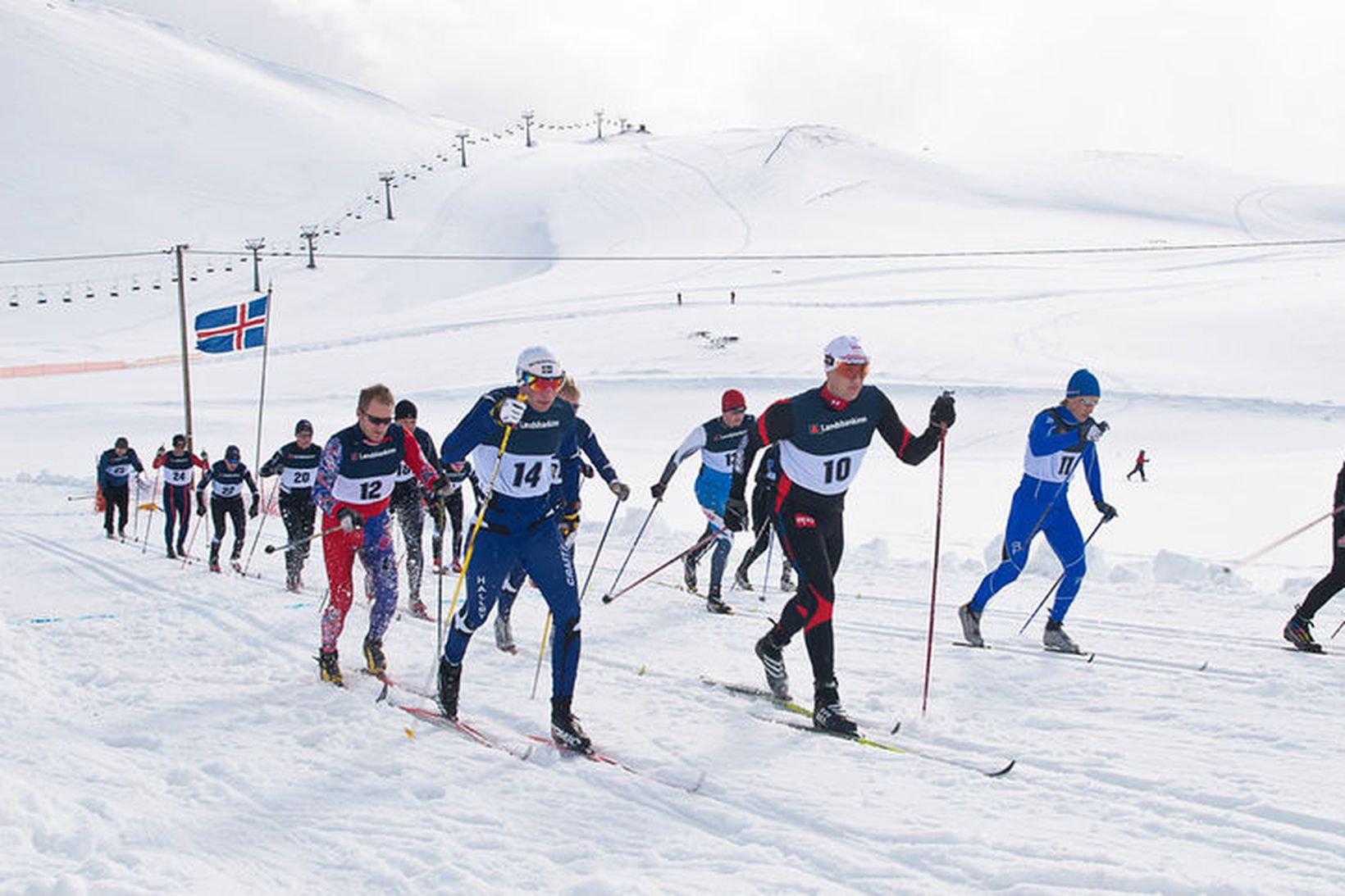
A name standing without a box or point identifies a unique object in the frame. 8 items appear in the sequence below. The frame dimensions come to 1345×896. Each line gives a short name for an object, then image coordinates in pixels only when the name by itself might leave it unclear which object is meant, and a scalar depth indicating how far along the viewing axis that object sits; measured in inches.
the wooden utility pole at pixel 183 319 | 1020.5
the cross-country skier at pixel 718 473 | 387.9
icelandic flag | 1002.7
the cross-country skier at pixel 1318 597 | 306.8
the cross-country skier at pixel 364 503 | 274.5
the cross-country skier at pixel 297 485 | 436.1
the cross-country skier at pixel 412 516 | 382.6
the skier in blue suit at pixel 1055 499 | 307.1
